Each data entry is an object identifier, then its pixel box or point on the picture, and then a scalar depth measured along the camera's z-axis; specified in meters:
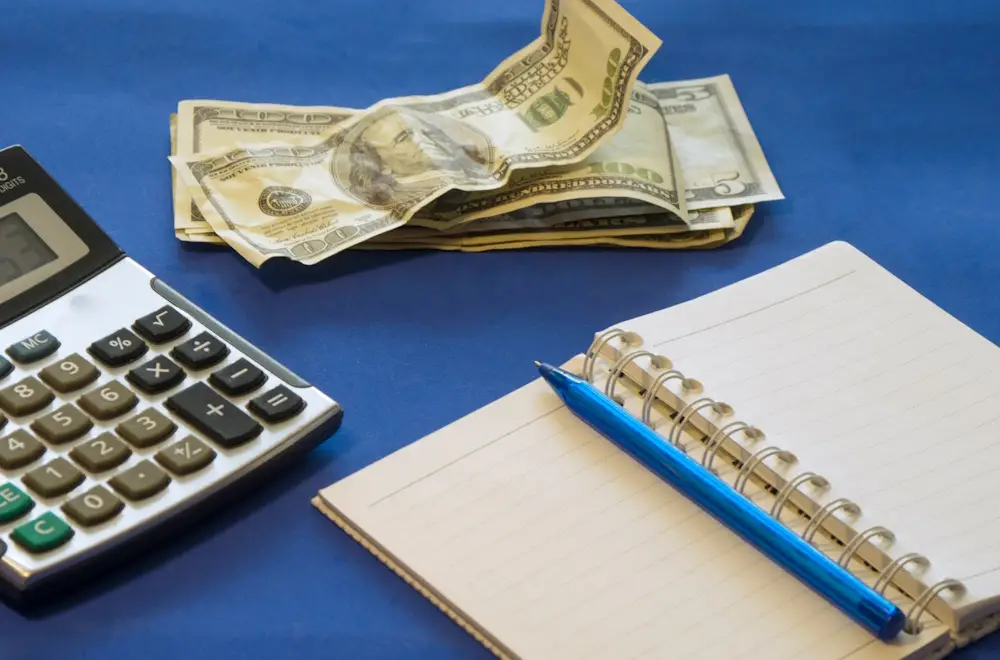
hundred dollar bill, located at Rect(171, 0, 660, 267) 0.99
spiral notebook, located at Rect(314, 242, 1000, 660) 0.83
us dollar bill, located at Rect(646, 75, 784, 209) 1.03
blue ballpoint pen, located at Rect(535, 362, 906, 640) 0.83
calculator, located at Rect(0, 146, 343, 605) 0.84
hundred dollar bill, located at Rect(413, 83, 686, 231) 1.00
